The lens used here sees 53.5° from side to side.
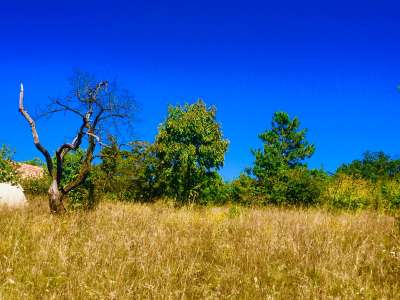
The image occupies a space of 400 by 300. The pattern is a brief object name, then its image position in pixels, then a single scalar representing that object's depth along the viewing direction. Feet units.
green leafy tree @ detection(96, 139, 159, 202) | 66.69
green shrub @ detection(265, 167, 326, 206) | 64.54
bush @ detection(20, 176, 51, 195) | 79.02
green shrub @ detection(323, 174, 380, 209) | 60.85
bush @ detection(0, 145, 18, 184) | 68.49
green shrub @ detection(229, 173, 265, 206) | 67.55
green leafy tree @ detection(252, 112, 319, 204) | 65.31
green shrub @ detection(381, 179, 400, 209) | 60.54
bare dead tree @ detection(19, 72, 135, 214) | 40.81
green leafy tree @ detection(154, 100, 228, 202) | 71.97
